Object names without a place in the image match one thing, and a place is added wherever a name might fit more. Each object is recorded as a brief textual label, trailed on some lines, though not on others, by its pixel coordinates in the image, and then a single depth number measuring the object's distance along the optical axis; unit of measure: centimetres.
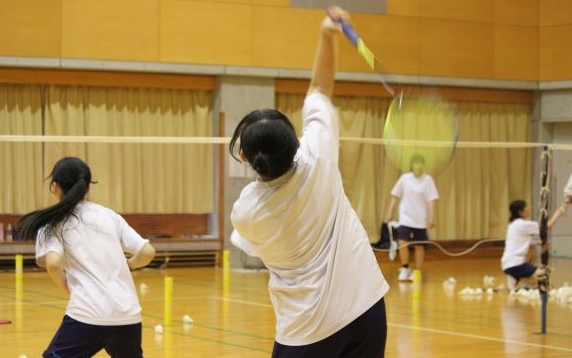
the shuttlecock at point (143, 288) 1446
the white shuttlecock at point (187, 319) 1130
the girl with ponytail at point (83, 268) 554
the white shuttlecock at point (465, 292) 1477
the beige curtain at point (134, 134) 1741
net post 1075
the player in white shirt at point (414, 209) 1662
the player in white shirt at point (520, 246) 1411
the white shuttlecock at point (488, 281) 1603
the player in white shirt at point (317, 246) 374
